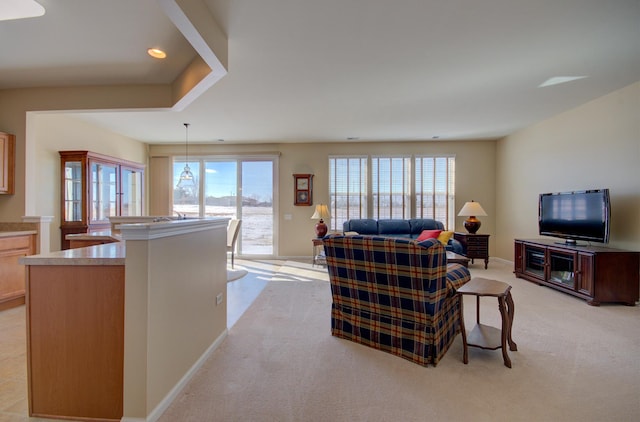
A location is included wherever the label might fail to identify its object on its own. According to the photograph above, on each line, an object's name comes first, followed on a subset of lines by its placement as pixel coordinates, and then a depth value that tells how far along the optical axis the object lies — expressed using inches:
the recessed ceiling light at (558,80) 134.1
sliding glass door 269.3
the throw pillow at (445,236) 208.0
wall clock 264.8
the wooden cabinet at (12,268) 130.9
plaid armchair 84.5
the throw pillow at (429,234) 212.8
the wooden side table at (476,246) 223.9
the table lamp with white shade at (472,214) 225.3
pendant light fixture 265.1
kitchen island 62.1
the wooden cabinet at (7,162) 140.1
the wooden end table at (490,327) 86.0
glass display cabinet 183.6
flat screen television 143.9
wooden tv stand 138.0
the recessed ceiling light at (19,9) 83.9
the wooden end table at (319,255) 227.8
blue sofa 238.2
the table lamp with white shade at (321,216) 238.2
